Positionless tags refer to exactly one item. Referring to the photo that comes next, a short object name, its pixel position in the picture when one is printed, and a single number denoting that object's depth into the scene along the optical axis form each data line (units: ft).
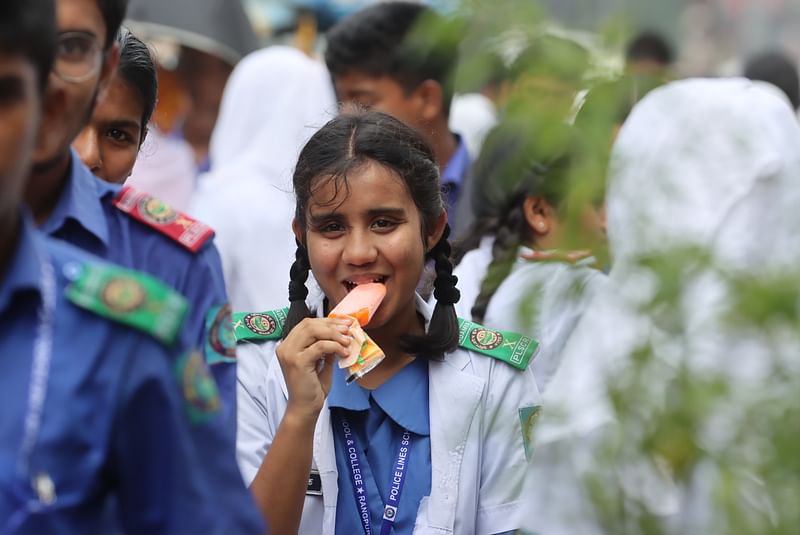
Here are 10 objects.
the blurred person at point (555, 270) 12.33
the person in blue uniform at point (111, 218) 15.23
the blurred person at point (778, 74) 51.31
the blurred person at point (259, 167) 35.67
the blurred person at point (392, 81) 36.80
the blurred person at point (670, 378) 11.46
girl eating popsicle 21.05
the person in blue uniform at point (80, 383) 11.15
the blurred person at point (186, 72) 50.76
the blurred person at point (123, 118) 20.70
